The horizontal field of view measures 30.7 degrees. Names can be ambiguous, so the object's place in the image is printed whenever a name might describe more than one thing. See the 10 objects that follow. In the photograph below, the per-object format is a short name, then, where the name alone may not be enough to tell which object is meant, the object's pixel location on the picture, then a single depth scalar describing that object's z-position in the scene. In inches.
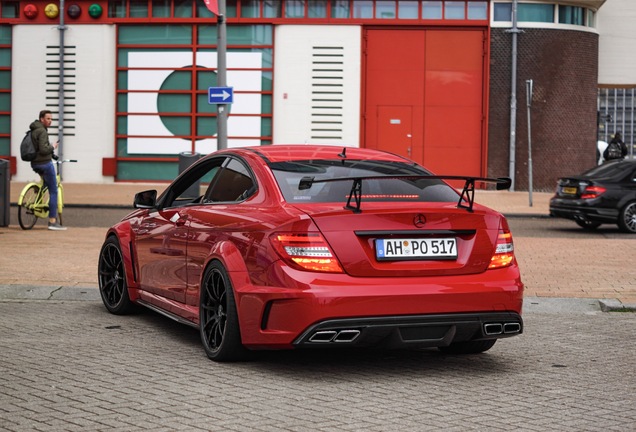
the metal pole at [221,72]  763.4
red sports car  250.2
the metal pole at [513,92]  1350.9
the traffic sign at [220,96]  771.0
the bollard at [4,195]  714.2
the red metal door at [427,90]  1352.1
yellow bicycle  698.8
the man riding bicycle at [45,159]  688.4
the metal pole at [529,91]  1025.5
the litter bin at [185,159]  914.7
